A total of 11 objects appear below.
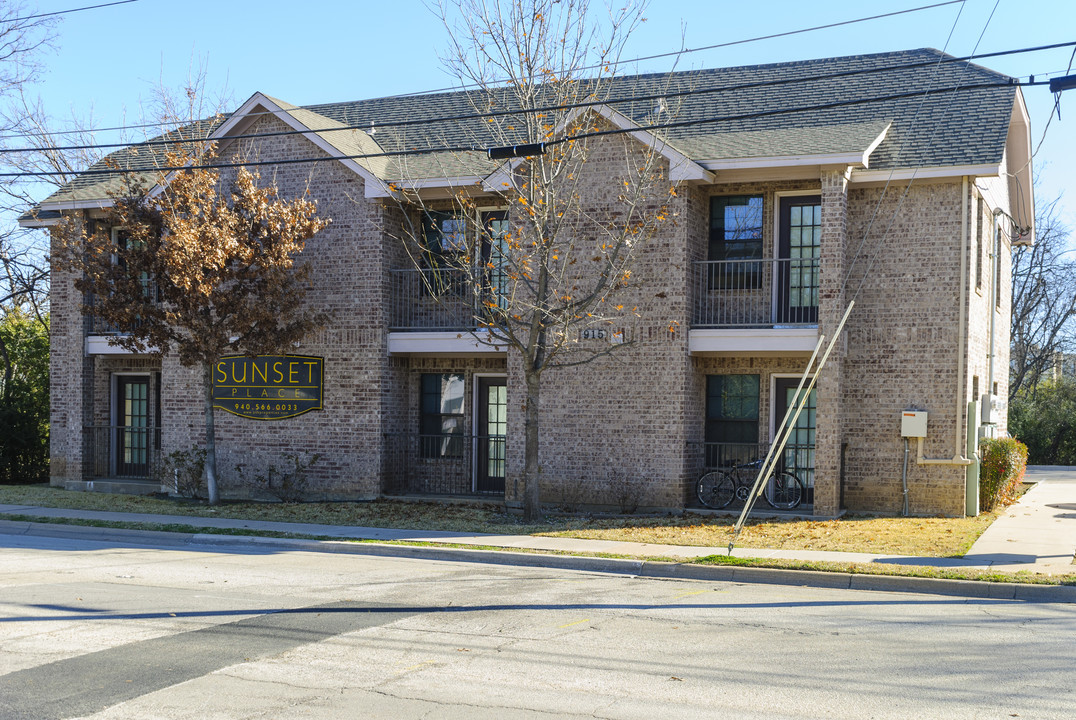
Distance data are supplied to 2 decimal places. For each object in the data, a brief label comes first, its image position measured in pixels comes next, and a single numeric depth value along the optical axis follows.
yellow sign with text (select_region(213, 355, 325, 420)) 19.02
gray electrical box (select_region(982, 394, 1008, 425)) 17.38
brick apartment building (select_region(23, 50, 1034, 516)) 16.03
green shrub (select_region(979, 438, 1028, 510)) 16.86
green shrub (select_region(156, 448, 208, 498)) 19.08
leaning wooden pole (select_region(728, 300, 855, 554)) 11.58
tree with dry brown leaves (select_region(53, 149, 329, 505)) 17.03
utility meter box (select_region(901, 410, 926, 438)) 15.83
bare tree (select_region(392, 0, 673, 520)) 14.59
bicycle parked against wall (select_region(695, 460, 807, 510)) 16.72
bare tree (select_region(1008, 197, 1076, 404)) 39.84
